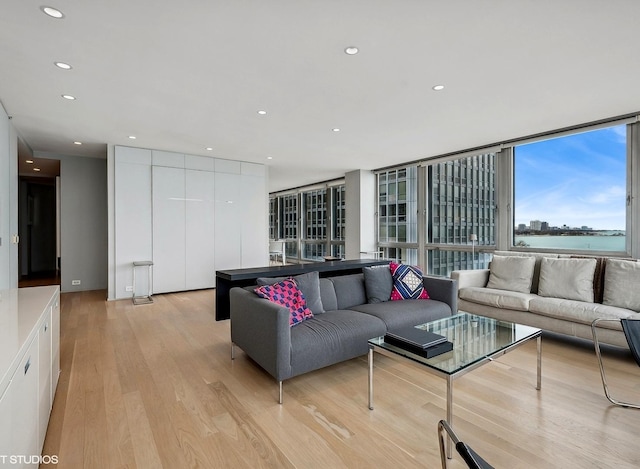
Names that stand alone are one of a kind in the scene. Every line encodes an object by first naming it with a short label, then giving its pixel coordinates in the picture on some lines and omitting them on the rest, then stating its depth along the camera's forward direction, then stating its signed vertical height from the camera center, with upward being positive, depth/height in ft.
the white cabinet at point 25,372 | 3.58 -1.96
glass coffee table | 5.82 -2.46
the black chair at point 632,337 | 6.56 -2.20
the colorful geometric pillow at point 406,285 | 11.30 -1.85
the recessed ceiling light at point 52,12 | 6.63 +4.69
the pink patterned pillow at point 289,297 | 8.60 -1.74
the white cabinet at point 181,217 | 17.57 +1.02
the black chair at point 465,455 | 2.48 -1.77
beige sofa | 10.28 -2.26
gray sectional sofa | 7.39 -2.42
